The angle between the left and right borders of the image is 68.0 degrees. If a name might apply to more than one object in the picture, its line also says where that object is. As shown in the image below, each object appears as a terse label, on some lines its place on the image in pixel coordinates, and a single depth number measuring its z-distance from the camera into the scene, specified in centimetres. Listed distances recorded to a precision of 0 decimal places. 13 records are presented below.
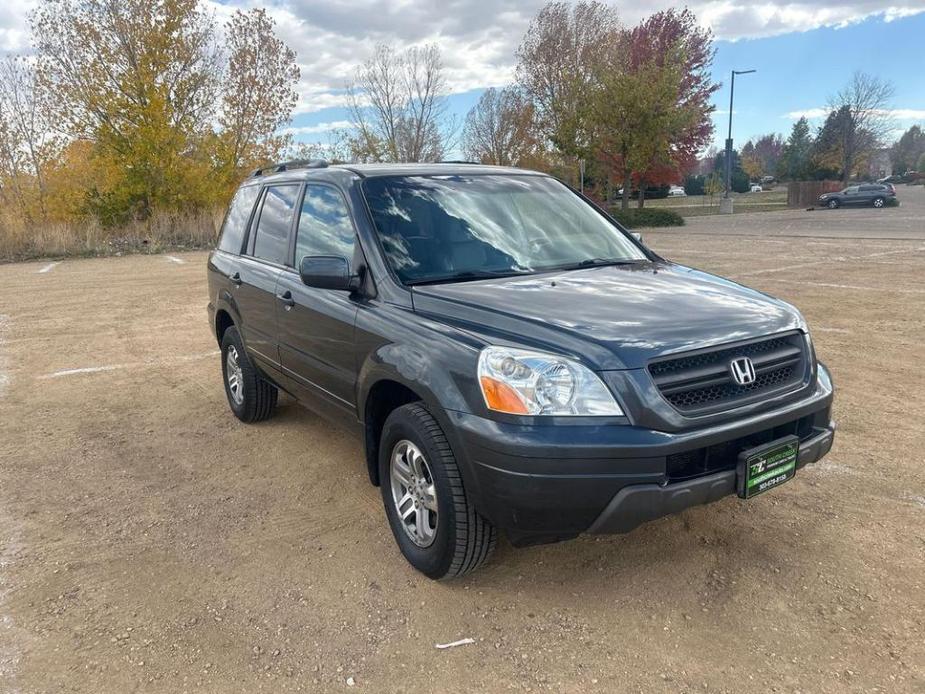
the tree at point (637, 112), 2672
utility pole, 3534
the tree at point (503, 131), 3816
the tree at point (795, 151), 6381
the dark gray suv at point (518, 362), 254
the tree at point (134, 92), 2305
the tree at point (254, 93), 2653
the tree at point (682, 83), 2902
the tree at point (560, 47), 3822
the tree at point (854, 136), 5278
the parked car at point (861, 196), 3812
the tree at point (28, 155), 2086
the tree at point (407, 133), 4031
